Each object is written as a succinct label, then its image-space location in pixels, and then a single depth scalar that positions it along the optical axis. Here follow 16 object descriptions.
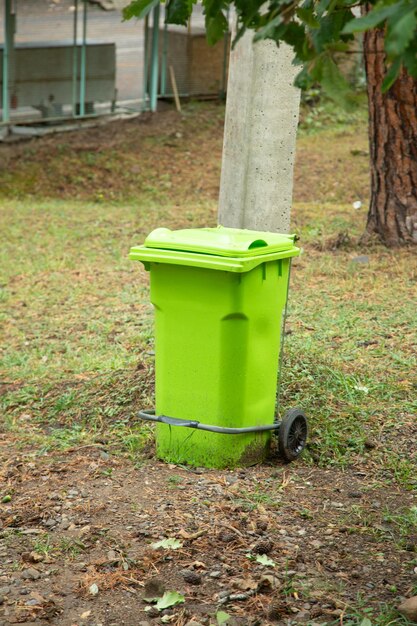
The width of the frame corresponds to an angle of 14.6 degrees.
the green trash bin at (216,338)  7.38
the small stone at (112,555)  6.19
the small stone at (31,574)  5.99
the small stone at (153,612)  5.62
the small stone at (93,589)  5.82
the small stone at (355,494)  7.42
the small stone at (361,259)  14.94
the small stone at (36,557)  6.20
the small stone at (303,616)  5.54
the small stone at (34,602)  5.67
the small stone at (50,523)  6.79
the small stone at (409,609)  5.45
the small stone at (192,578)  5.93
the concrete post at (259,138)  9.26
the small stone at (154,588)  5.78
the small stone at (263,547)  6.31
